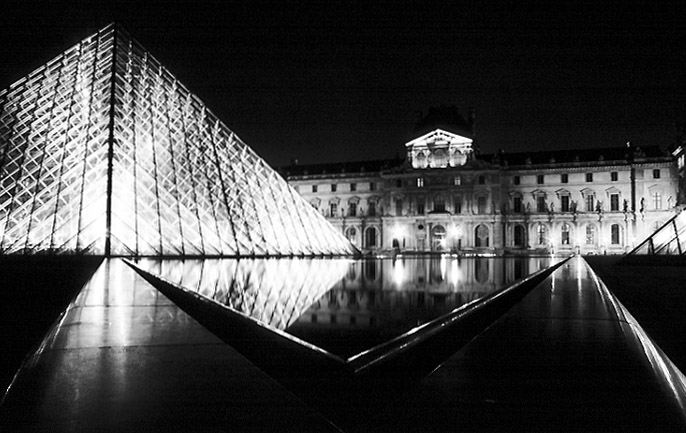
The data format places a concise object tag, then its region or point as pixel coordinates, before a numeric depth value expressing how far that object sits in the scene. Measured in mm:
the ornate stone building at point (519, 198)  53250
